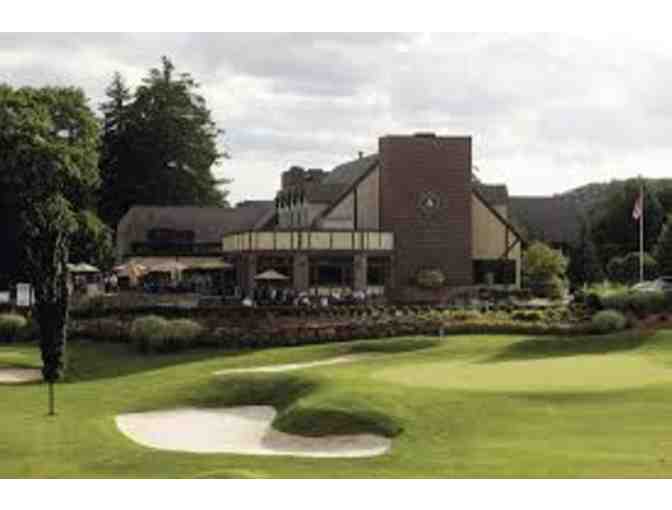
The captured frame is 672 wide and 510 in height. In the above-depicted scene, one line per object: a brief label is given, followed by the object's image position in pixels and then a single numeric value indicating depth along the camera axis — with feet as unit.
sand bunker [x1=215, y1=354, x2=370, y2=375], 147.84
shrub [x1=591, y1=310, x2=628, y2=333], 169.17
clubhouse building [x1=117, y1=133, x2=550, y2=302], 227.61
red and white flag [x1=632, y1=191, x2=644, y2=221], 209.56
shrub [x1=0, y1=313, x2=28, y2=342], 205.46
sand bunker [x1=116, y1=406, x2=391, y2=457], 102.32
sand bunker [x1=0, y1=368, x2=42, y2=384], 160.35
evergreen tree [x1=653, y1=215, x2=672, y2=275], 214.48
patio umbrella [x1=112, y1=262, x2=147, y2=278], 262.26
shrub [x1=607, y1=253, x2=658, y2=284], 279.69
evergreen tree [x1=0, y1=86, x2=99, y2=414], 256.93
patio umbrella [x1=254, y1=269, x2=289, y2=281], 221.25
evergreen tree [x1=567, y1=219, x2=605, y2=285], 325.62
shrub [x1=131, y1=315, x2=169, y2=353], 178.91
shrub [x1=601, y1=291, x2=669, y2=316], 175.52
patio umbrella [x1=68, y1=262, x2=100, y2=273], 258.16
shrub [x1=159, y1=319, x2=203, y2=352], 178.50
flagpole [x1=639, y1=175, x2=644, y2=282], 241.14
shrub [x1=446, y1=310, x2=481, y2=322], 179.83
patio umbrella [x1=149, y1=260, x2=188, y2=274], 276.00
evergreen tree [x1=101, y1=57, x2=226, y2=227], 376.07
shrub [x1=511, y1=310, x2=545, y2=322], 178.81
